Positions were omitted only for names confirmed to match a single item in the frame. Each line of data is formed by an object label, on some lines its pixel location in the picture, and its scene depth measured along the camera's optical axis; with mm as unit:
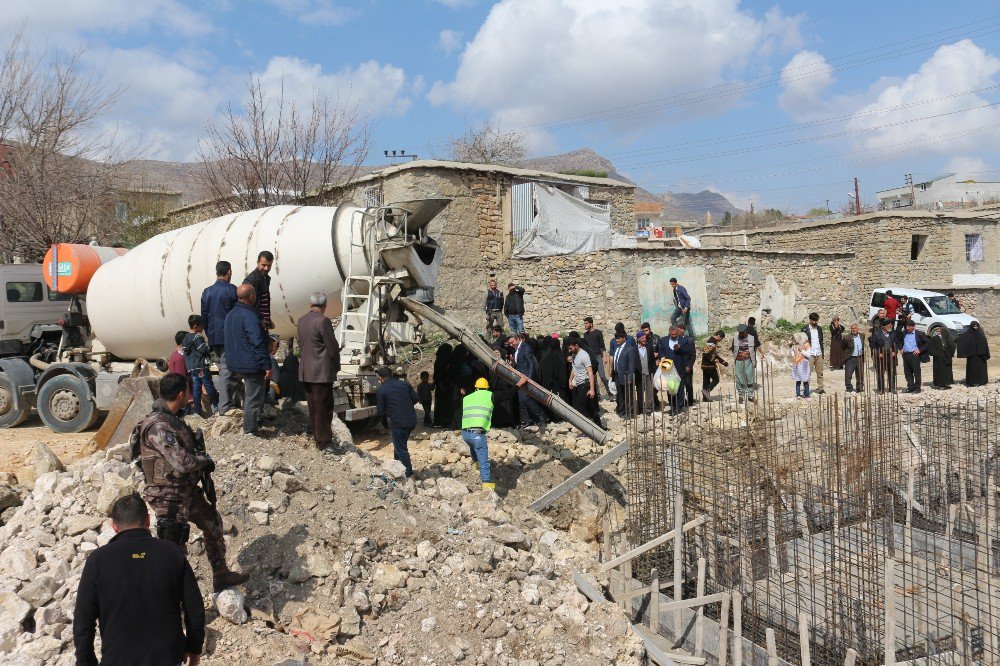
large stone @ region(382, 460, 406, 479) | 7273
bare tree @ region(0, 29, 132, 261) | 17281
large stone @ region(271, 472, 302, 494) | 6309
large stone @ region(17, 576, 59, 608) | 4801
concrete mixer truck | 8930
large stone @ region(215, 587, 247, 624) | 4949
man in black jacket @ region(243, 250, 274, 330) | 7336
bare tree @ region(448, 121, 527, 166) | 35312
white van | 18734
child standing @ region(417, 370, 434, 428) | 11062
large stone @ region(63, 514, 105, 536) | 5418
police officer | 4539
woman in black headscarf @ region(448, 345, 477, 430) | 10352
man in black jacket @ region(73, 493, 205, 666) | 3256
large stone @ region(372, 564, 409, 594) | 5641
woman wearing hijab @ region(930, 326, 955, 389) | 13641
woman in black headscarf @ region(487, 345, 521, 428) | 9898
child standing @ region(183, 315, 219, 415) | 8117
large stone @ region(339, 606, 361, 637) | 5203
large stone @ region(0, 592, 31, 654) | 4500
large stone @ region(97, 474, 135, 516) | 5627
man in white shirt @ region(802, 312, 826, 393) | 12831
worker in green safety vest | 8281
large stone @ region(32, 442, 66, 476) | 6789
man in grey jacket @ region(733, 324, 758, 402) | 12031
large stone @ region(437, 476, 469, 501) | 7531
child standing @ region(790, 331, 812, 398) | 12781
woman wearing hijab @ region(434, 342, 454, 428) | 10614
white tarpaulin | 18656
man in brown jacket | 7086
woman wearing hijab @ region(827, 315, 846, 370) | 14555
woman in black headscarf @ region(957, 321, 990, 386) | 13695
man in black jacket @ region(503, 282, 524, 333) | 14789
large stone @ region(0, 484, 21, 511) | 6254
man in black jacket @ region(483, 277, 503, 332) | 15352
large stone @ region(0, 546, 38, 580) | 4985
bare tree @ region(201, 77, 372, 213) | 18562
